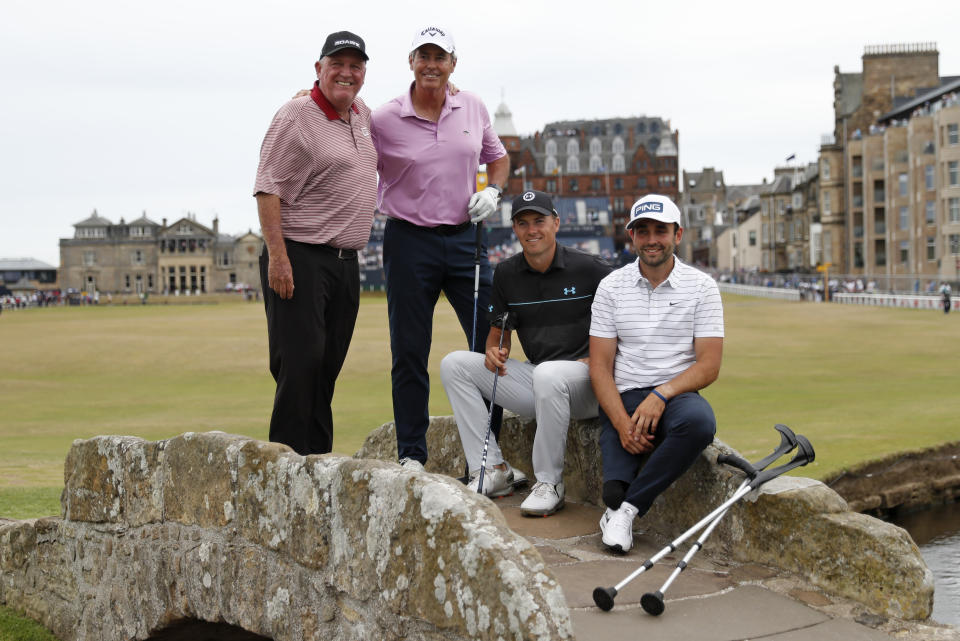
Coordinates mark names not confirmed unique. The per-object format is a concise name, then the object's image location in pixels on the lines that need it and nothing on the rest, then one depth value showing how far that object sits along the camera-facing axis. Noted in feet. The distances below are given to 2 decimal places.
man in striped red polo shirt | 19.54
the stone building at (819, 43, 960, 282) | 220.84
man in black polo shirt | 19.63
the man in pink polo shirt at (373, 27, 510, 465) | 20.98
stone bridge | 12.03
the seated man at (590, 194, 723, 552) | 18.02
